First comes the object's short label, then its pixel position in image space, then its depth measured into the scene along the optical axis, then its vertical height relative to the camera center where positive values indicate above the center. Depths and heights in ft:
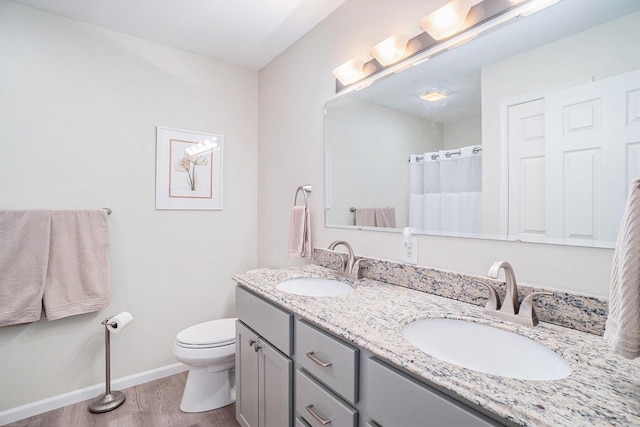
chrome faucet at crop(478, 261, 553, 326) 3.06 -0.95
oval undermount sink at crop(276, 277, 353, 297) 5.07 -1.24
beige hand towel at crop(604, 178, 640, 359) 1.87 -0.46
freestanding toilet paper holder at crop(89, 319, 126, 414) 6.08 -3.87
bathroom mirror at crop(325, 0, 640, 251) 2.85 +0.99
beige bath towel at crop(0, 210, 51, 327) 5.56 -0.93
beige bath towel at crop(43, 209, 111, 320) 5.96 -1.04
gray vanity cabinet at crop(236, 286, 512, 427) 2.26 -1.70
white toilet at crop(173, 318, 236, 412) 5.85 -3.07
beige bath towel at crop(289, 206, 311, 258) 6.46 -0.41
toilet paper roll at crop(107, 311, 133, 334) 6.17 -2.22
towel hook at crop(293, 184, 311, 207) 6.76 +0.56
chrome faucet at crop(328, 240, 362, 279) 5.15 -0.89
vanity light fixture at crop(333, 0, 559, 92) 3.59 +2.53
